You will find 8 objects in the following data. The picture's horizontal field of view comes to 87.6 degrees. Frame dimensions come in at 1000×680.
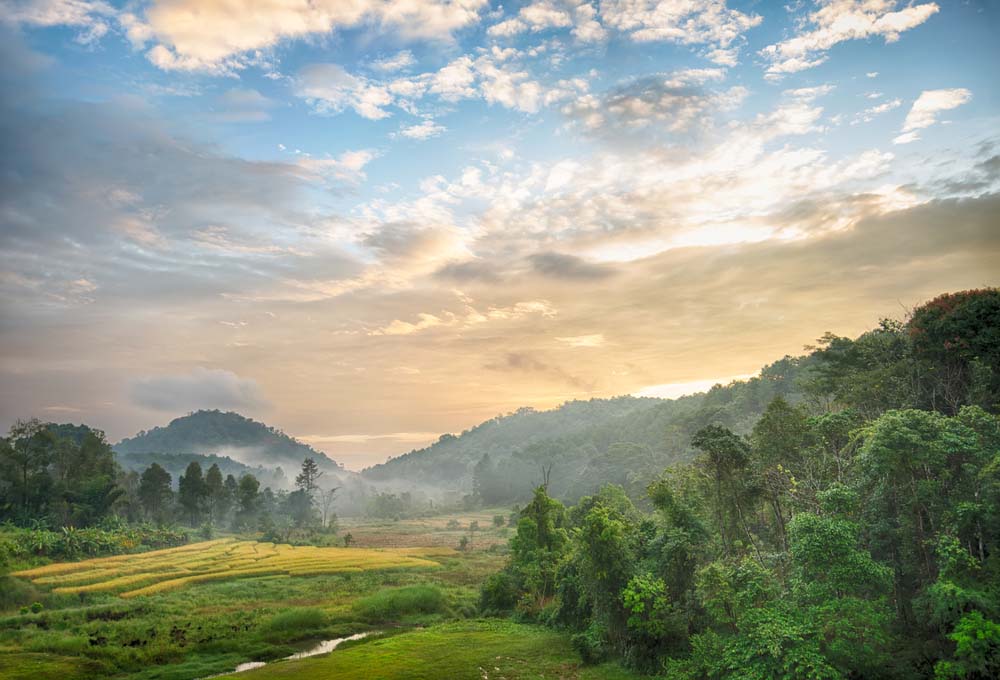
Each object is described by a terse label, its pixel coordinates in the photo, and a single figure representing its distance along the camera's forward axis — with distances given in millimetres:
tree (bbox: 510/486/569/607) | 36062
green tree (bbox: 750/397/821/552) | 26922
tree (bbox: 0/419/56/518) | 77062
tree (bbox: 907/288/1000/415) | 26656
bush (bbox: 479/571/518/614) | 38156
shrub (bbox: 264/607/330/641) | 34125
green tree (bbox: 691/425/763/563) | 24188
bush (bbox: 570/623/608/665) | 23703
